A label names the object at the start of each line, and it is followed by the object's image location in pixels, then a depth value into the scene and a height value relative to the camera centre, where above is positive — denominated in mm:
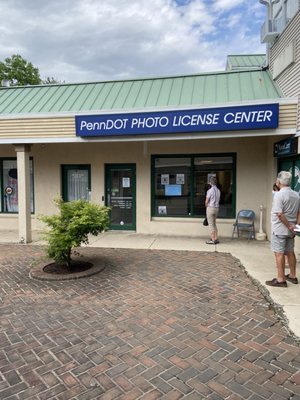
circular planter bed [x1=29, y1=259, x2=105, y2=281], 5957 -1514
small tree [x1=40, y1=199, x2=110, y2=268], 6023 -664
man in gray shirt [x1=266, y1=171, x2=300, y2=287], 5145 -522
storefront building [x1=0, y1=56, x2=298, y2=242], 8102 +1231
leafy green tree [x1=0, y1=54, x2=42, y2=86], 32031 +11442
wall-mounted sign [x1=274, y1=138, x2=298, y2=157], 6984 +890
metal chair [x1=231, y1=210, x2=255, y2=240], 9266 -953
